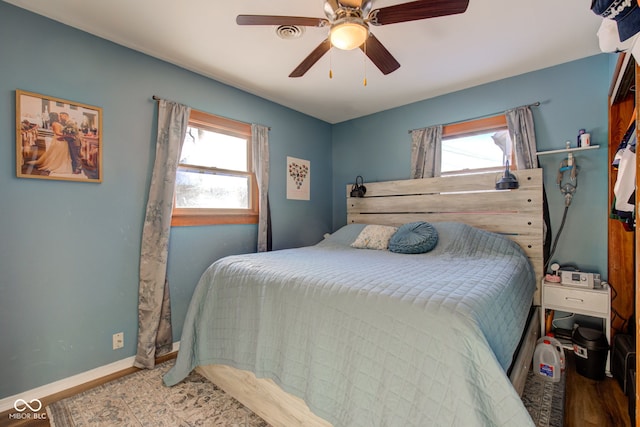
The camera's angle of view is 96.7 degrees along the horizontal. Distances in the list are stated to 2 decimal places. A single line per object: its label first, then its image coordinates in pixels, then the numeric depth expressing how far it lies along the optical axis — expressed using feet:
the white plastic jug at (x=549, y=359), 6.46
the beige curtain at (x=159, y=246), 7.40
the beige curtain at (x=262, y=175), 10.18
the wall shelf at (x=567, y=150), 7.58
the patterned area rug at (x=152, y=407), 5.33
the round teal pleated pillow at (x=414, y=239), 8.22
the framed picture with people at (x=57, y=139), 5.90
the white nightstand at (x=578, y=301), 6.71
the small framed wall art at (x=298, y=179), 11.68
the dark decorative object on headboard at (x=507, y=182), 8.34
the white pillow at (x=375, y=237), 9.33
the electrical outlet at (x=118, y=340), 7.07
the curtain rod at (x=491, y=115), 8.63
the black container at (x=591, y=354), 6.46
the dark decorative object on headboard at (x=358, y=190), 12.08
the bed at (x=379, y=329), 3.26
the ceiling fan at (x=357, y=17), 4.62
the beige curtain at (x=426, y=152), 10.46
